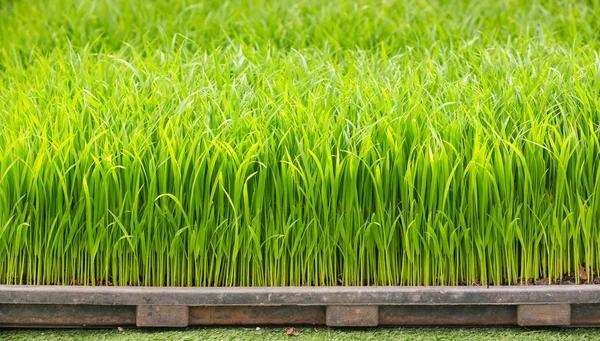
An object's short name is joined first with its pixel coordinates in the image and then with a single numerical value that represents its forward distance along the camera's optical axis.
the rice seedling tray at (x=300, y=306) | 2.54
